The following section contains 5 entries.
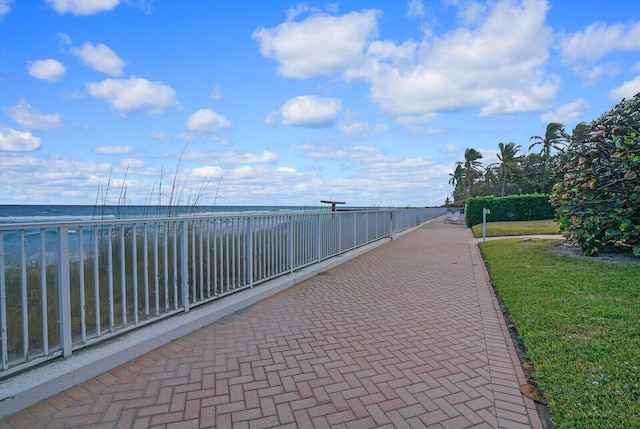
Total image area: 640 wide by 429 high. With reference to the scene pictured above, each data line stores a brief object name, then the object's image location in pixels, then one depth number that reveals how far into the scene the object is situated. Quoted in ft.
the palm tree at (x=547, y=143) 135.30
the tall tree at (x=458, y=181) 202.69
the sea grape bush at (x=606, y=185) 22.75
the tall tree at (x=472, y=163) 184.44
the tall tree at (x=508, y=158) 148.46
